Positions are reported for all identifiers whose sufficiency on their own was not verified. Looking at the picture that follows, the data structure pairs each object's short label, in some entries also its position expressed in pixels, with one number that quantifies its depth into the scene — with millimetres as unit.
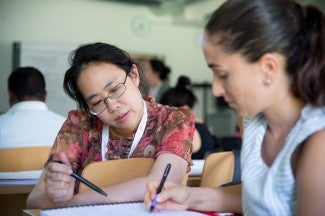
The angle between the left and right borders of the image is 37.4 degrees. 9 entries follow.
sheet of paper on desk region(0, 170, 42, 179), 2074
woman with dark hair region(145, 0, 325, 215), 1001
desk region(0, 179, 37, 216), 1957
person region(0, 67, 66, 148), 2857
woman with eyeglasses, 1586
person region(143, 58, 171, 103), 5742
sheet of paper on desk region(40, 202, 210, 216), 1152
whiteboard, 5998
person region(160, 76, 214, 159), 3674
